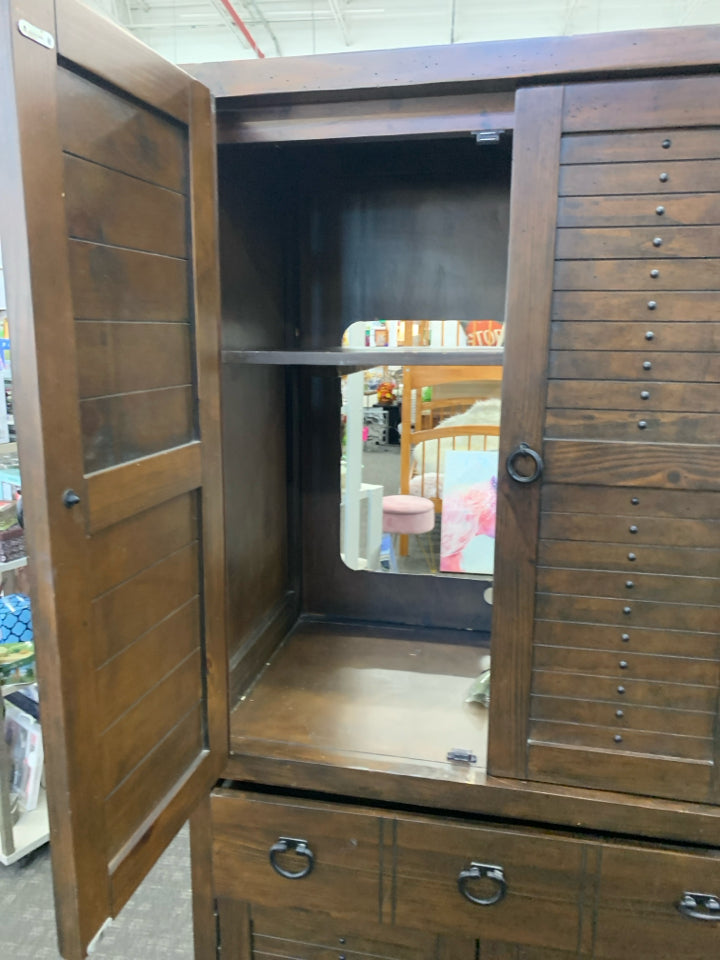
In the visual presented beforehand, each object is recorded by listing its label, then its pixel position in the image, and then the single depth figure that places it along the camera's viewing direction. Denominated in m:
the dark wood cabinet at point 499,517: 0.83
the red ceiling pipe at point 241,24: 2.85
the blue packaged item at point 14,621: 2.20
